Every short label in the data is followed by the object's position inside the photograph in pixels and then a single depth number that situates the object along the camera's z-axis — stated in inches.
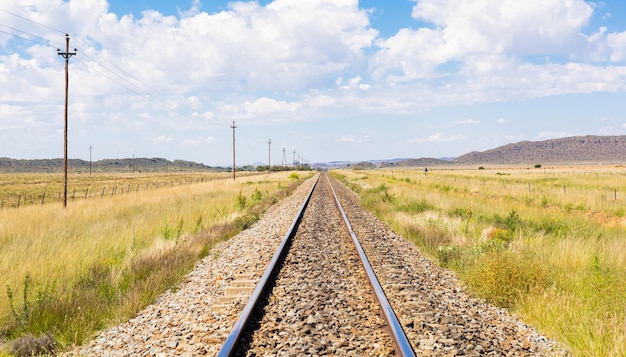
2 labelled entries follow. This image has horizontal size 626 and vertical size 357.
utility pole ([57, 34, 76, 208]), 805.2
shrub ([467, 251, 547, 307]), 247.8
